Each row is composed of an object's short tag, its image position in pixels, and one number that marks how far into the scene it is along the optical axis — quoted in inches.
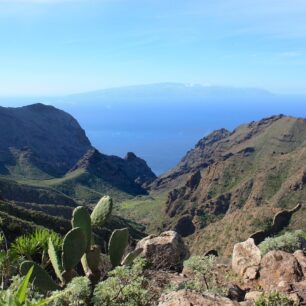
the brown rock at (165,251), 381.2
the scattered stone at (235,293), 285.6
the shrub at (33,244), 270.1
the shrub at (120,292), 228.8
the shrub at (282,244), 375.0
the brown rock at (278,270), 302.7
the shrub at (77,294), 221.6
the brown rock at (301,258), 317.8
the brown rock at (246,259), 333.2
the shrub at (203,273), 274.4
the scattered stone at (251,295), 271.0
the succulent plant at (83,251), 277.0
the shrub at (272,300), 216.7
